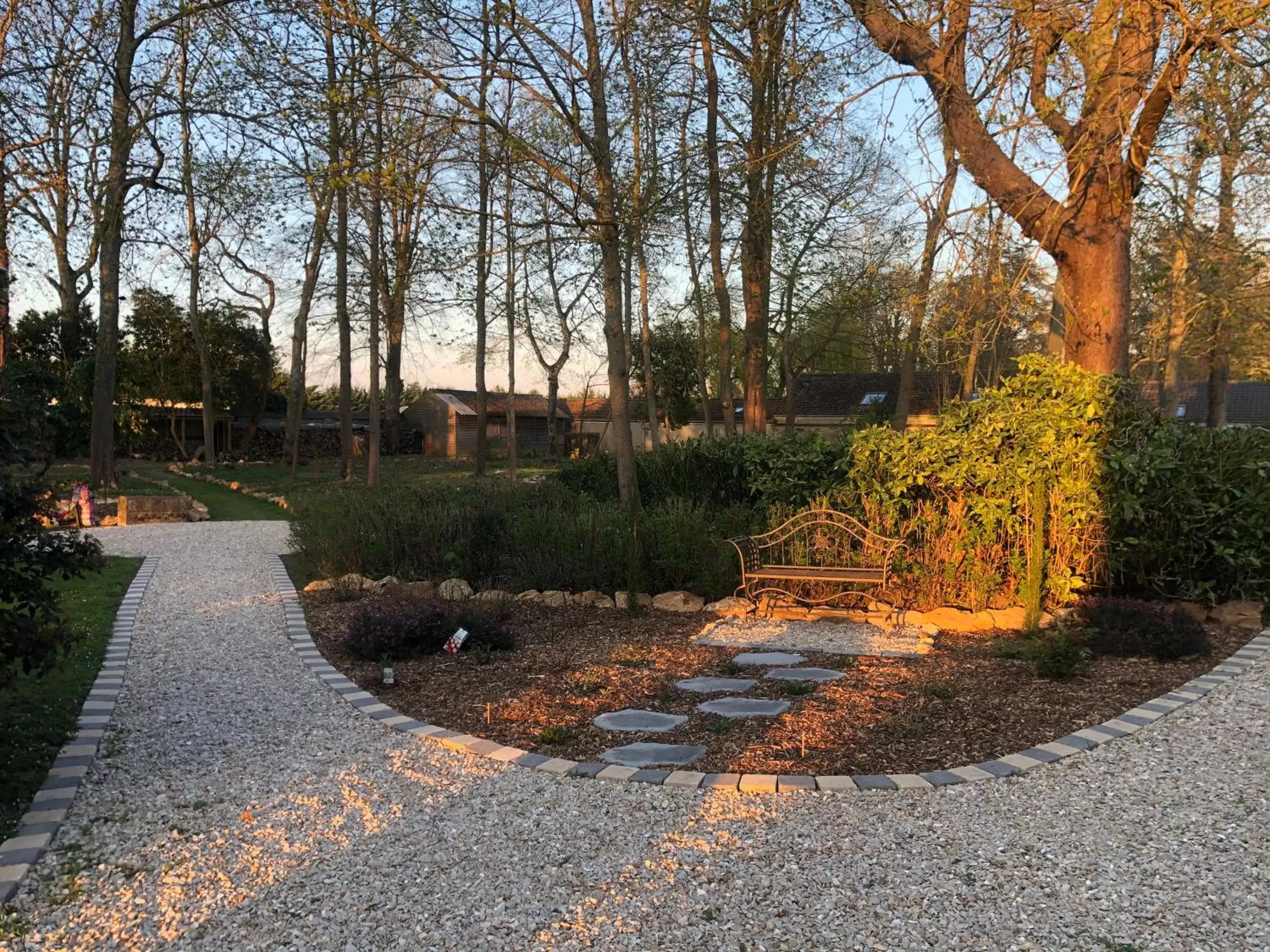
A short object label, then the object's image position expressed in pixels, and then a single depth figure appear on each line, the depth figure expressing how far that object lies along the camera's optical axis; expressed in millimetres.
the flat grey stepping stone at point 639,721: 4418
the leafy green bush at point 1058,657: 5090
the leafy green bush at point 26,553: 3344
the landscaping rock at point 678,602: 7559
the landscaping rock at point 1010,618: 6590
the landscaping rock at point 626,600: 7566
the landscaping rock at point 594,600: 7645
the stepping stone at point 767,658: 5762
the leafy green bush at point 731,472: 8672
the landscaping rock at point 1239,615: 6746
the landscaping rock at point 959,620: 6699
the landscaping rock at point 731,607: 7391
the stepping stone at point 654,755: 3891
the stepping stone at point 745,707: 4621
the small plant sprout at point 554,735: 4172
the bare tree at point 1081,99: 6012
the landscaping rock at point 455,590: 7949
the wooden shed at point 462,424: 43781
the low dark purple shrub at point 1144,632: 5672
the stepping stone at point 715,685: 5082
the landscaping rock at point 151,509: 14656
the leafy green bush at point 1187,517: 6809
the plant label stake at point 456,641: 5867
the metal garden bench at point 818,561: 7016
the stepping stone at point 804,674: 5340
